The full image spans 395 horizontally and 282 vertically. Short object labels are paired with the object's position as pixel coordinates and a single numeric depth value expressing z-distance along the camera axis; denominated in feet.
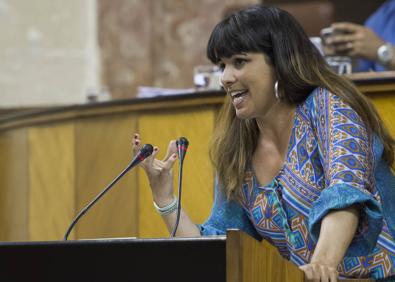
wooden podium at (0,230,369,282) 14.06
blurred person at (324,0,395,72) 26.15
